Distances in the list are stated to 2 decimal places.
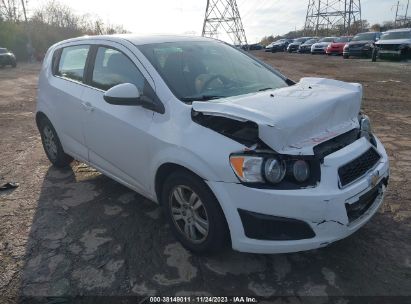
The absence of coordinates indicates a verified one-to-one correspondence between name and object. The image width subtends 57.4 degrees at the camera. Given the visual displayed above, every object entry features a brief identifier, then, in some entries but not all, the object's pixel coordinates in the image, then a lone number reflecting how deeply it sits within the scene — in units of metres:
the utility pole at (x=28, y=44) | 36.16
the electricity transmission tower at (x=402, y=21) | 65.68
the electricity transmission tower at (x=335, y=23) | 59.03
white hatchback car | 2.50
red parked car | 28.64
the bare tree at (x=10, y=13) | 42.28
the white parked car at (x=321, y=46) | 31.67
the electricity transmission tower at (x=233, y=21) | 51.62
